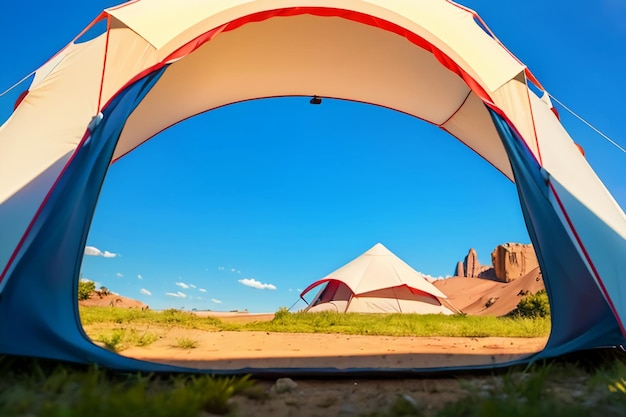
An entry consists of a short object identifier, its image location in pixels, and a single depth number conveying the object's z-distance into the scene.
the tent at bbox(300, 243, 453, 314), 11.18
